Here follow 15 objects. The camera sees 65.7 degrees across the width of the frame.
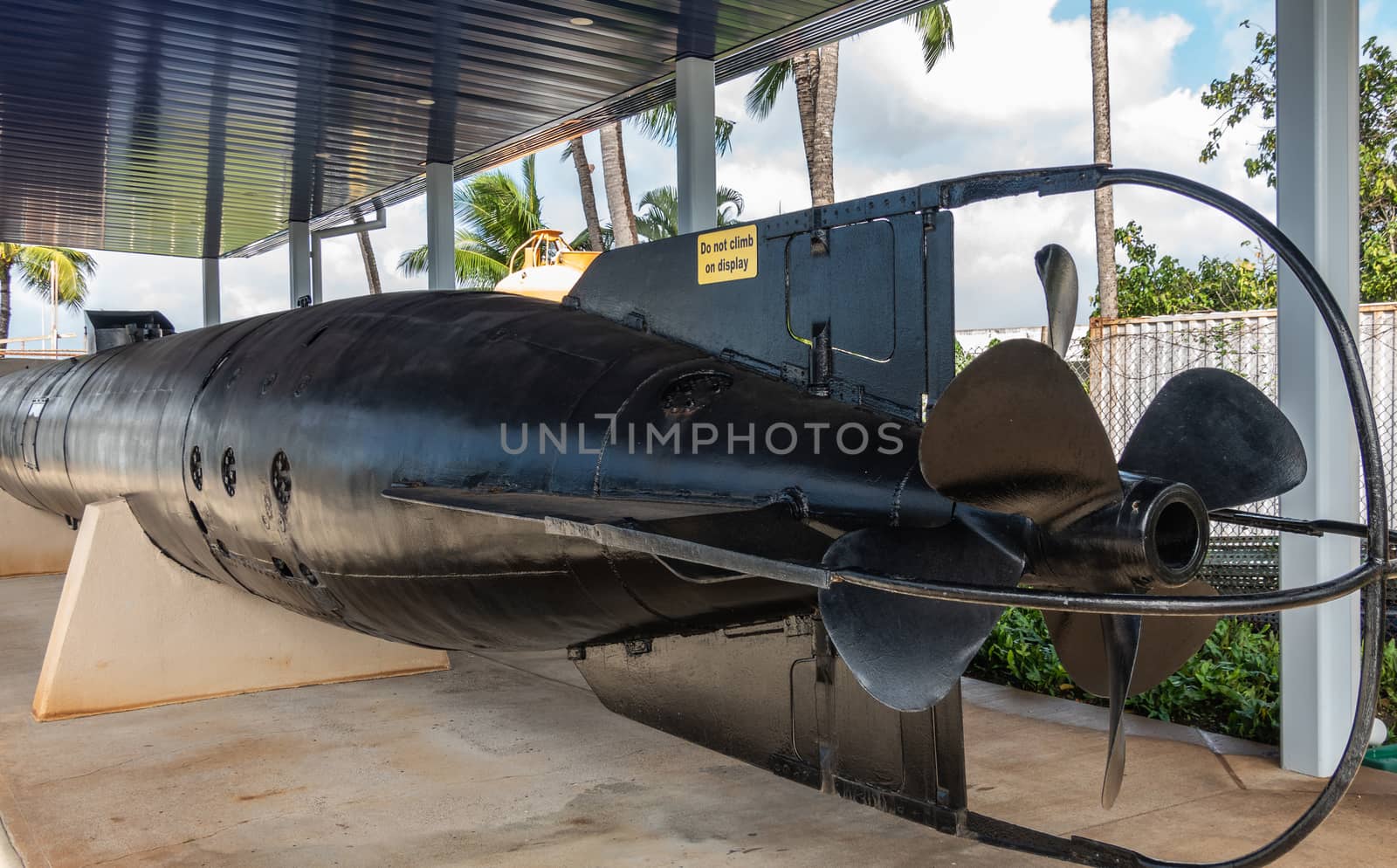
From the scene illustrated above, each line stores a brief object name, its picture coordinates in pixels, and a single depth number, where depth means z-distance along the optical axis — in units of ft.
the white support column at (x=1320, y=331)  14.82
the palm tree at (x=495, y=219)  96.48
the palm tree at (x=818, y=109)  54.90
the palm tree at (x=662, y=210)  105.50
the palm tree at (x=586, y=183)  82.53
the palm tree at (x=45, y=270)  164.86
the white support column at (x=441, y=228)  40.73
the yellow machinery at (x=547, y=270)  43.39
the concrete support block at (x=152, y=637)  18.89
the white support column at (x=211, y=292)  71.41
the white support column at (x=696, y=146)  29.73
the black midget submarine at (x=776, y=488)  8.23
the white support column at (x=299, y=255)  57.62
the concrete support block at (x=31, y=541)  36.04
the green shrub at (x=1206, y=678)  17.70
